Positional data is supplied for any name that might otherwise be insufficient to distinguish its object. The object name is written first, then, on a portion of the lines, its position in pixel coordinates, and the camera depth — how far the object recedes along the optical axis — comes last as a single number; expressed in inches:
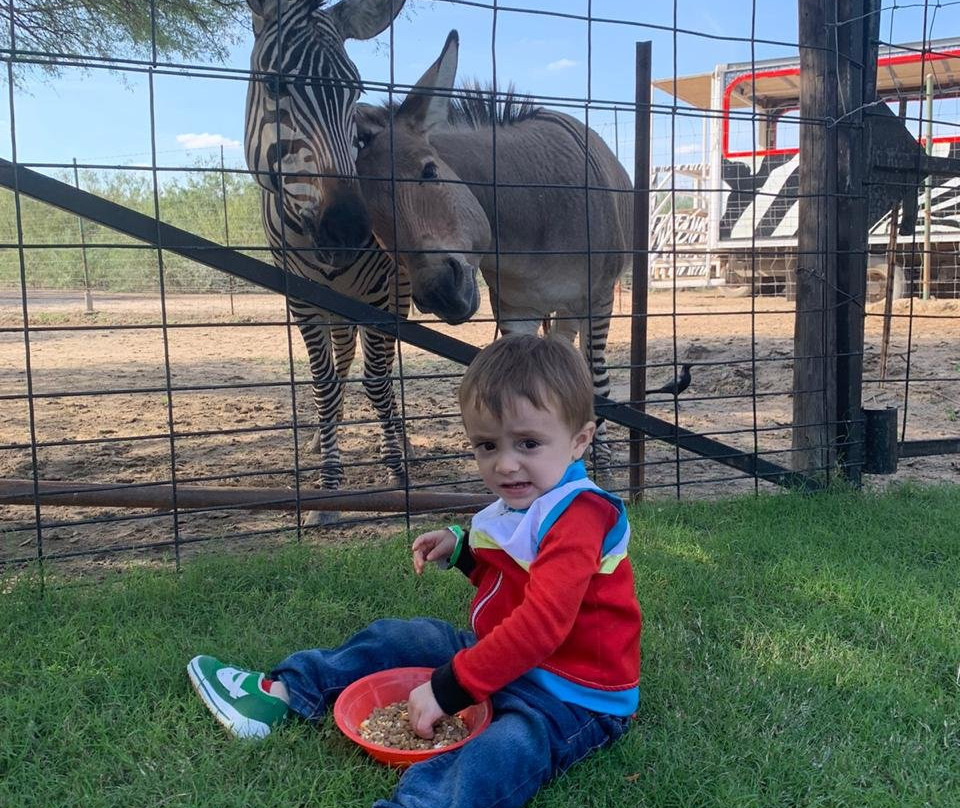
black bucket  169.3
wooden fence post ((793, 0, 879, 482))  162.6
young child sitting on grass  68.7
